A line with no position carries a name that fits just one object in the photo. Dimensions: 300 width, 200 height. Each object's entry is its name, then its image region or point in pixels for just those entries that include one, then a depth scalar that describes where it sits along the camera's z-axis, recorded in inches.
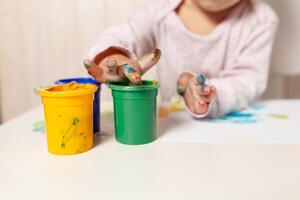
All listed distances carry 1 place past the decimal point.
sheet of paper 22.4
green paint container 20.9
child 31.2
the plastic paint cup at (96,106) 23.3
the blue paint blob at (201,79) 24.6
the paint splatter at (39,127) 25.0
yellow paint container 19.6
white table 15.4
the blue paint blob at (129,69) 21.1
